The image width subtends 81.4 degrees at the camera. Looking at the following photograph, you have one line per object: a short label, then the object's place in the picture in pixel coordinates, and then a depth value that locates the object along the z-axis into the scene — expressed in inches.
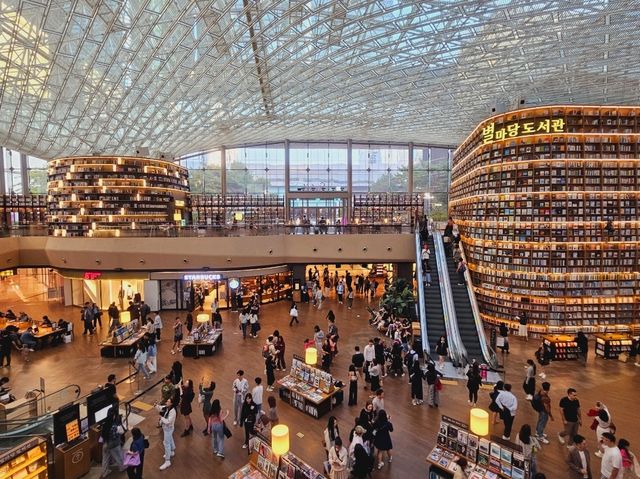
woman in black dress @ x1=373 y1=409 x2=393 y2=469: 270.2
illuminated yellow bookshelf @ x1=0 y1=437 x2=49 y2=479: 230.2
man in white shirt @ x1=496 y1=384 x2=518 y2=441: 306.3
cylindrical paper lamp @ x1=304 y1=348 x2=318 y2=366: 418.3
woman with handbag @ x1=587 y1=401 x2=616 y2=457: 275.1
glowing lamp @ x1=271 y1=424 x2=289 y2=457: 239.1
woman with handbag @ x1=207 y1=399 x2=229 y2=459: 279.1
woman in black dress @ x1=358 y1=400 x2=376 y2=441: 268.2
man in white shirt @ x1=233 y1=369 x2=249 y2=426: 323.9
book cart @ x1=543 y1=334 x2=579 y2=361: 488.1
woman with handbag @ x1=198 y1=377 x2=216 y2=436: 321.1
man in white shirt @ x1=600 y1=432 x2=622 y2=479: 222.7
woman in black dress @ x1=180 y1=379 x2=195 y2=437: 314.0
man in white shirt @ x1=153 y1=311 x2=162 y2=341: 557.1
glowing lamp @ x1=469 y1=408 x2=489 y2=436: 266.4
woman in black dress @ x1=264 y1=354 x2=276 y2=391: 394.6
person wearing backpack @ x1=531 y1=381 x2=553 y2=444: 302.2
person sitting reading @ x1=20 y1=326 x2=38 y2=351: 507.0
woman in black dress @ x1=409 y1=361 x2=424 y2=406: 364.8
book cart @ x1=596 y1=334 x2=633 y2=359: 496.7
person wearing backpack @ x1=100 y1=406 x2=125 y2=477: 271.4
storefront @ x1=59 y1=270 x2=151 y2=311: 741.3
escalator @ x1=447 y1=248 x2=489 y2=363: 482.9
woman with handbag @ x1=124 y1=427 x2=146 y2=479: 248.1
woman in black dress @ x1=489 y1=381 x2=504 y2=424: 317.1
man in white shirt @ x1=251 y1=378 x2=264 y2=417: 312.3
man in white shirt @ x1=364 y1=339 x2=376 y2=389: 411.2
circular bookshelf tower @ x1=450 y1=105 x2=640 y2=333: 559.5
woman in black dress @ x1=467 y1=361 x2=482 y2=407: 360.2
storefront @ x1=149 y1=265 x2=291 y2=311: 748.0
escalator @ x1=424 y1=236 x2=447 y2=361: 510.2
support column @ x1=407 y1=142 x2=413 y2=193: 1619.5
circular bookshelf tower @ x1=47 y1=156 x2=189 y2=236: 853.2
